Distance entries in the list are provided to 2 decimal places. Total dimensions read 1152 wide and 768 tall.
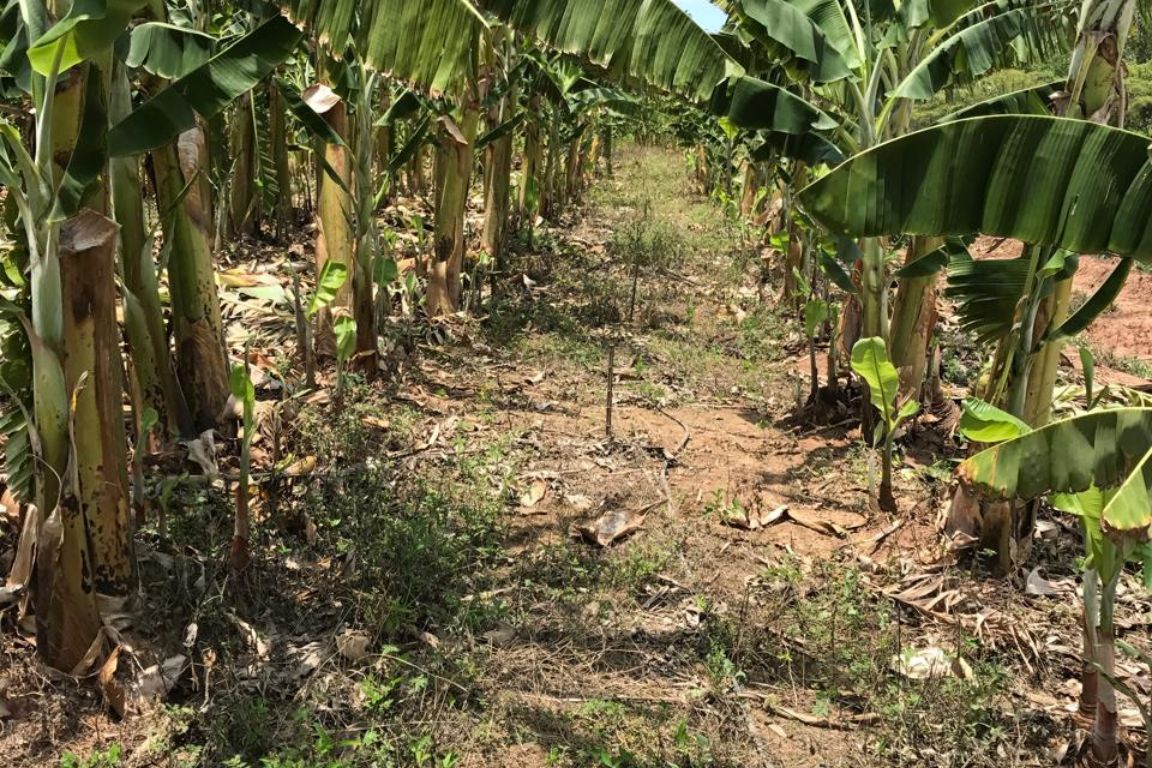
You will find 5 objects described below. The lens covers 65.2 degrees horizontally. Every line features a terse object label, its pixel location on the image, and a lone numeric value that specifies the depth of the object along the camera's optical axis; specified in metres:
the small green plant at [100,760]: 2.84
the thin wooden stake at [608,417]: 5.91
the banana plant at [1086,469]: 2.76
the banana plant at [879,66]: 4.86
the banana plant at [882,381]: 4.78
